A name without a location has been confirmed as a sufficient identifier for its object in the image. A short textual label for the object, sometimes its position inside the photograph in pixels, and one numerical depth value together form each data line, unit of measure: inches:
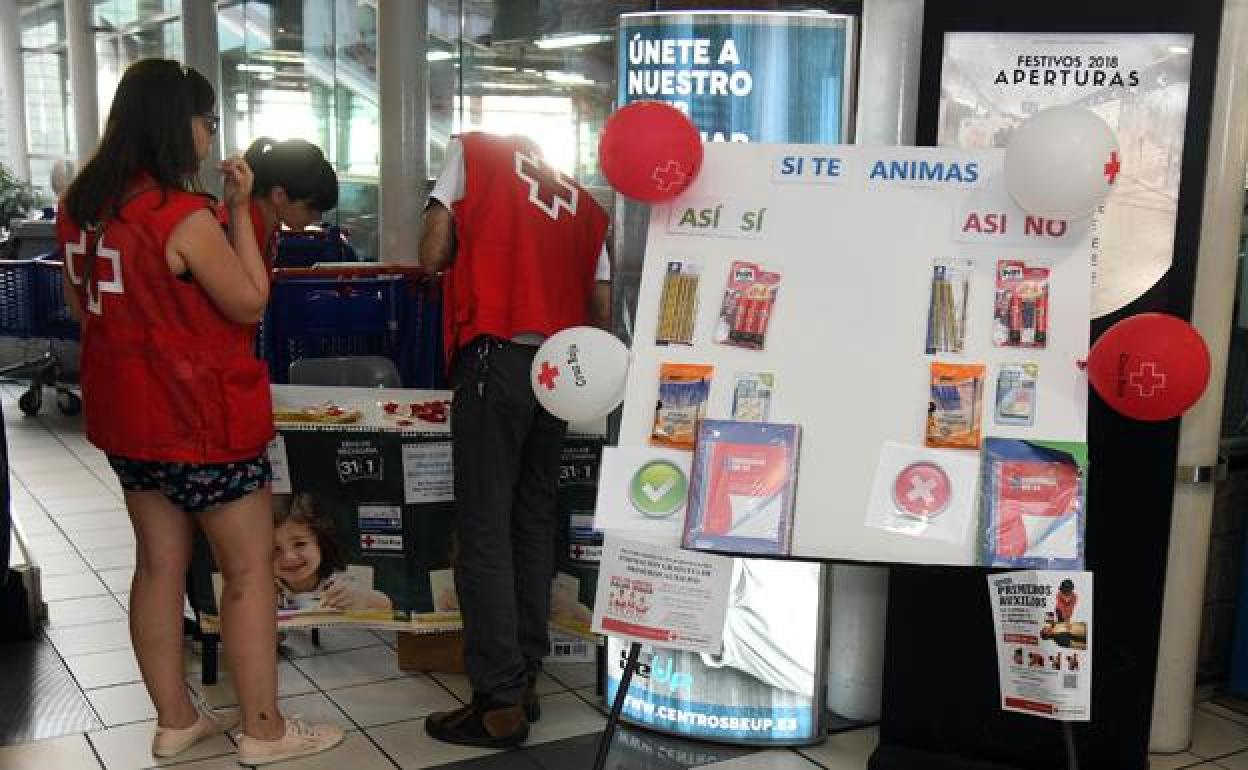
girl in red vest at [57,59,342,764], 101.7
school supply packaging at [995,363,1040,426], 88.2
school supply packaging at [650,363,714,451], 90.7
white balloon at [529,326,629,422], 92.0
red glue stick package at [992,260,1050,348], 89.2
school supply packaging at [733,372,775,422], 90.4
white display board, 88.5
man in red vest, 116.0
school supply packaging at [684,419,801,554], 87.7
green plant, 447.2
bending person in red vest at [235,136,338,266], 113.3
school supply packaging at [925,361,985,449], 88.4
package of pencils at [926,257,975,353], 90.0
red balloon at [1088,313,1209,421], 87.0
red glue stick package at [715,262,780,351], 91.8
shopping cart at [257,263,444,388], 156.6
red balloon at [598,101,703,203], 92.5
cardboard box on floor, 140.4
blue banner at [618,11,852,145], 110.3
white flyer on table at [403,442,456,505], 129.8
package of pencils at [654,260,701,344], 92.2
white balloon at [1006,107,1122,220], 85.7
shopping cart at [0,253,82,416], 269.9
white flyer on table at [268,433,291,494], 129.4
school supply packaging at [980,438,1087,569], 85.8
